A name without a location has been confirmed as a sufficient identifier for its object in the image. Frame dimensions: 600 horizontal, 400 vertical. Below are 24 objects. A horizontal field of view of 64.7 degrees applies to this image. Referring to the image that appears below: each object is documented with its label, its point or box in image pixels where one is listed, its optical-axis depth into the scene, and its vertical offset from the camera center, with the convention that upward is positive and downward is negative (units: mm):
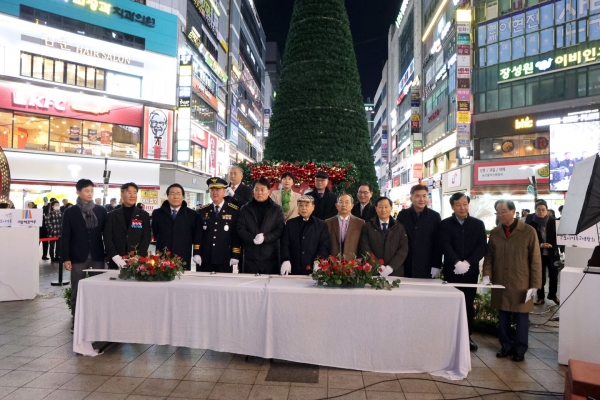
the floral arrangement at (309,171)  10203 +794
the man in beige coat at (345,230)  6305 -284
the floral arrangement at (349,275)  4953 -697
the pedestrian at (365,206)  7137 +49
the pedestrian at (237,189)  7549 +279
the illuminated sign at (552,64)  27391 +9198
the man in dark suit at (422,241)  6395 -419
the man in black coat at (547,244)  9398 -608
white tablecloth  4793 -1195
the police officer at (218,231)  6750 -372
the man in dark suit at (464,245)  6070 -431
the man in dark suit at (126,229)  6574 -358
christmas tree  13094 +3090
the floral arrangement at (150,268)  5281 -725
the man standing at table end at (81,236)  6574 -475
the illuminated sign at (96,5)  30391 +12892
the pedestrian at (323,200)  7867 +140
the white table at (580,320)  5182 -1169
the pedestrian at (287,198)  8039 +156
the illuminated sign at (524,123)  30203 +5776
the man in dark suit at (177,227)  6762 -319
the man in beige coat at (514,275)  5621 -755
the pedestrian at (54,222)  13977 -609
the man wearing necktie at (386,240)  6125 -402
